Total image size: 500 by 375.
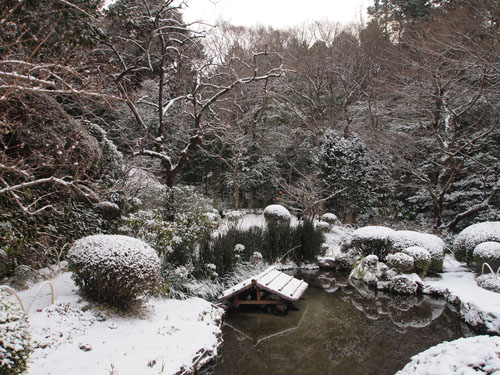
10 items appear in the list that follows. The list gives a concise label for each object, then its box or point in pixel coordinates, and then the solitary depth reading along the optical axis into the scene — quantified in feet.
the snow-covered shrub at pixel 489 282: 18.28
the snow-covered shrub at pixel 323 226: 33.35
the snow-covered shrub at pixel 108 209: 20.51
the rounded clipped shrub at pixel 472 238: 23.03
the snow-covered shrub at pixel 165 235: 17.34
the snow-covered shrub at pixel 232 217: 29.32
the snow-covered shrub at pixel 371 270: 22.62
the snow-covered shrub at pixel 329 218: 38.11
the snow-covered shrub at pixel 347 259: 26.35
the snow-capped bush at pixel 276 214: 34.76
